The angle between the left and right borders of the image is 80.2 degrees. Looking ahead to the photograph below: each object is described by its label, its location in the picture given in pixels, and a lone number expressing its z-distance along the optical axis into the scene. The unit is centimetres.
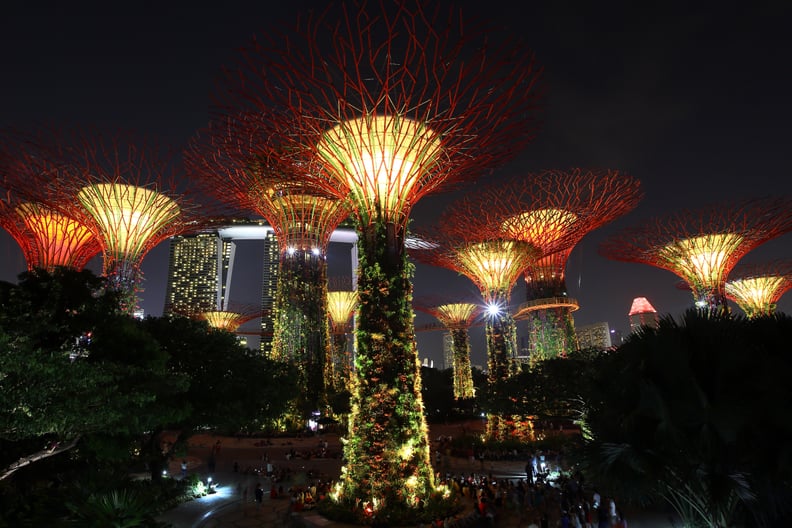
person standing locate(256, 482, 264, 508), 1631
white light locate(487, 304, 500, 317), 2771
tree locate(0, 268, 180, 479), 754
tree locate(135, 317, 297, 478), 1669
